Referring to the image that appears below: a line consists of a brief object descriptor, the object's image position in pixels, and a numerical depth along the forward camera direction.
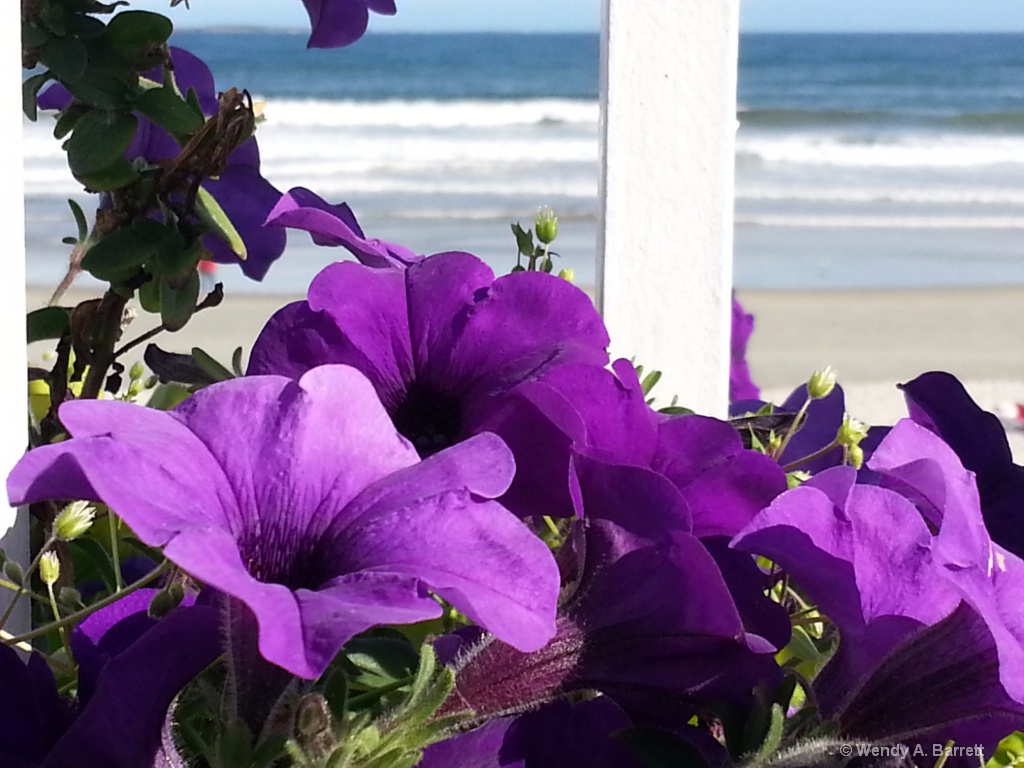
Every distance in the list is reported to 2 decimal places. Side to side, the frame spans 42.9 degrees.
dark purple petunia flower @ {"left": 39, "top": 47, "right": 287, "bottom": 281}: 0.86
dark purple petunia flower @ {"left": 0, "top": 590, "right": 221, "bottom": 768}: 0.44
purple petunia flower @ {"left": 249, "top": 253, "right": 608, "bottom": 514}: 0.54
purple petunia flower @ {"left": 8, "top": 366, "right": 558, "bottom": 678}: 0.36
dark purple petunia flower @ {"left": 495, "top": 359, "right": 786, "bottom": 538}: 0.51
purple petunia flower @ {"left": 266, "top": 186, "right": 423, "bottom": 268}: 0.58
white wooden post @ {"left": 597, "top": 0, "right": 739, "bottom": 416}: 0.96
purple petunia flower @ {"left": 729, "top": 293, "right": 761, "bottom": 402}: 1.21
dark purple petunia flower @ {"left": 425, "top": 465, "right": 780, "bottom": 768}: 0.47
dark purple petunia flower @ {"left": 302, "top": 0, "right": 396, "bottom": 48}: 0.83
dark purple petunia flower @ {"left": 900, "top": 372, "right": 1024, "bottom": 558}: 0.62
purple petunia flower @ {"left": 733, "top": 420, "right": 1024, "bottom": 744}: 0.47
